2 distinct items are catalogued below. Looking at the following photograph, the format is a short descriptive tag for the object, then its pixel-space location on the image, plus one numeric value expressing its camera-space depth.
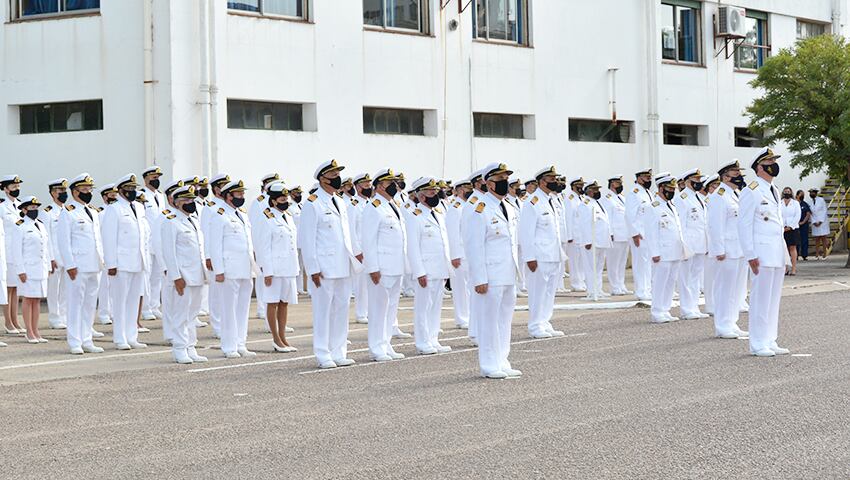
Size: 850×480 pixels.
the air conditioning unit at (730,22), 36.12
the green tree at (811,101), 31.58
